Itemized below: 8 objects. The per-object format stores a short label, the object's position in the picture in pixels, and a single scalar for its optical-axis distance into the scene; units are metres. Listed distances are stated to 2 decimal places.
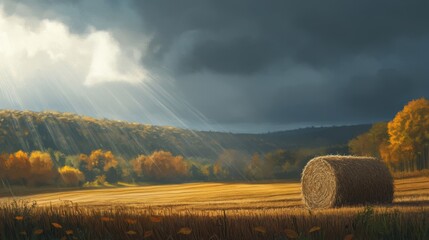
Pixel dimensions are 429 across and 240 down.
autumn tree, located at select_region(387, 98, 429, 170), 55.59
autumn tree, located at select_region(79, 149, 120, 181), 80.62
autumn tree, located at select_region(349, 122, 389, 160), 65.31
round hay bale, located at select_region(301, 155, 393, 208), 21.02
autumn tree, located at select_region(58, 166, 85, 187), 63.47
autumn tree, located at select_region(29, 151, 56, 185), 59.91
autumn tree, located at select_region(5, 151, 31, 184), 59.19
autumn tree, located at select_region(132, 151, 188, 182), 70.25
